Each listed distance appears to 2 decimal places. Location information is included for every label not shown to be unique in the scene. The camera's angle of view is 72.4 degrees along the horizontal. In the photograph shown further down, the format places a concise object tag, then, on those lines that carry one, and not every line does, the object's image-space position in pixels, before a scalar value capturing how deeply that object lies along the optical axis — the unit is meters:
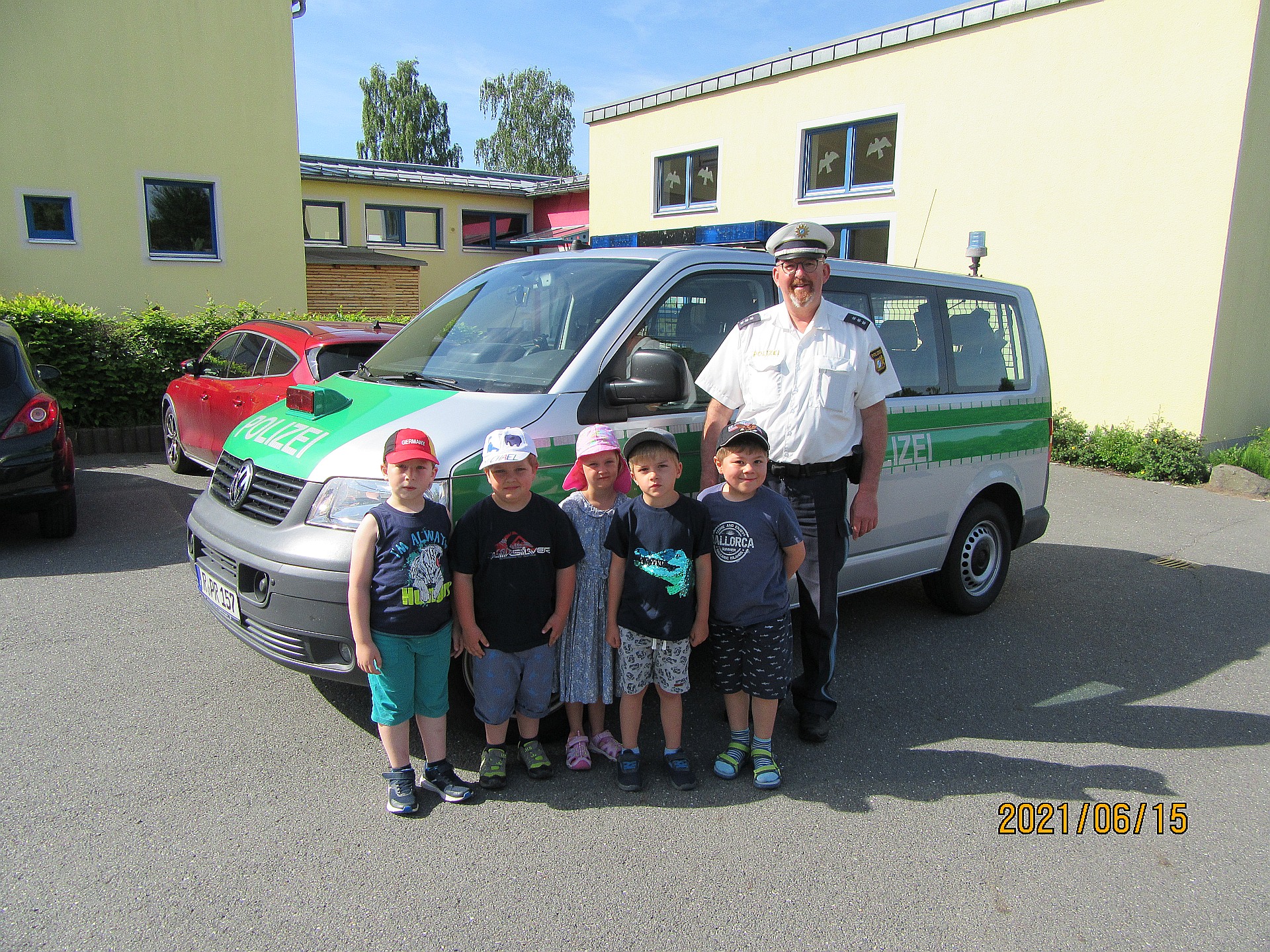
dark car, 5.94
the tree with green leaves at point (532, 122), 45.72
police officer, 3.48
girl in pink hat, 3.19
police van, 3.21
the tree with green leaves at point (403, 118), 43.78
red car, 7.03
